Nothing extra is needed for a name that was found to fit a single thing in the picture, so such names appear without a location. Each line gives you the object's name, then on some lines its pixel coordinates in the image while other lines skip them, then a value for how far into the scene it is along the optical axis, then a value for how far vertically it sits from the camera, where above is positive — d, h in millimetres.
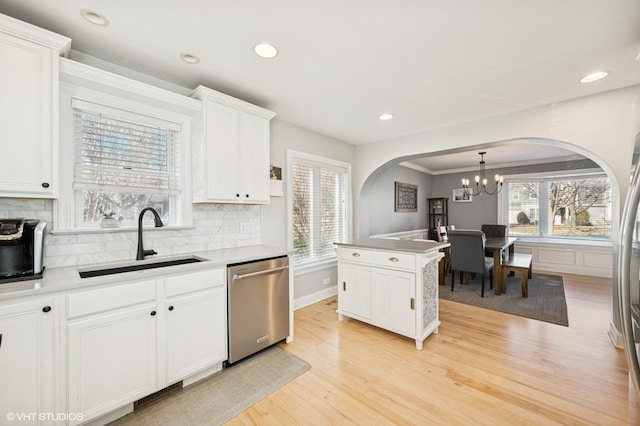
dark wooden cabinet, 7012 +8
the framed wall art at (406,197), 5840 +387
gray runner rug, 1659 -1293
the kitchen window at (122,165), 1971 +421
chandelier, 6023 +613
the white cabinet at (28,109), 1463 +629
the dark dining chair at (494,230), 5469 -369
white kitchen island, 2506 -749
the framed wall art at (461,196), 6708 +450
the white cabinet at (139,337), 1488 -802
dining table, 3922 -812
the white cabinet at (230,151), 2301 +605
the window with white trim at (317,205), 3576 +130
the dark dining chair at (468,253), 3902 -619
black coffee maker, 1449 -190
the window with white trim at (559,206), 5285 +139
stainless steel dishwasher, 2146 -799
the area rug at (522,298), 3242 -1242
